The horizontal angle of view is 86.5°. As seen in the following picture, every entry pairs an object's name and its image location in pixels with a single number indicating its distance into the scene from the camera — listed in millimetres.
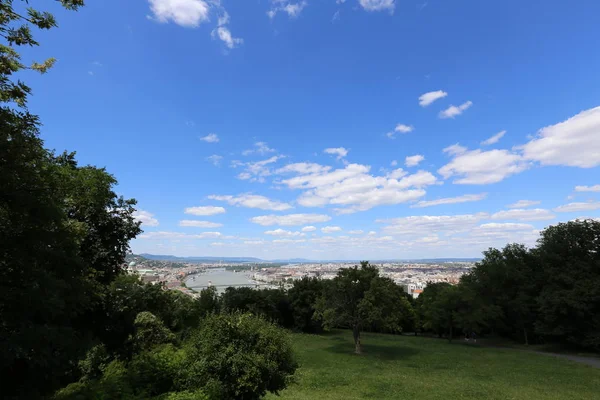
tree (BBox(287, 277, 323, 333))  49625
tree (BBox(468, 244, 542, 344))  41281
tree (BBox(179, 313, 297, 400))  9773
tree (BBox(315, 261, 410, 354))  32438
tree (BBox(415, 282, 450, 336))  44762
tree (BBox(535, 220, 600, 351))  34375
